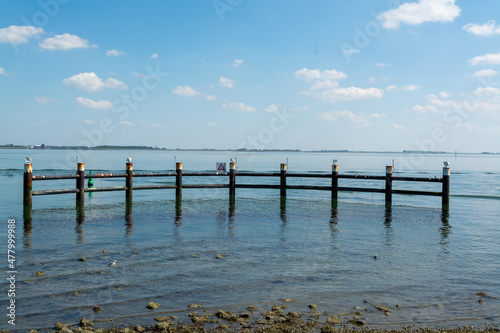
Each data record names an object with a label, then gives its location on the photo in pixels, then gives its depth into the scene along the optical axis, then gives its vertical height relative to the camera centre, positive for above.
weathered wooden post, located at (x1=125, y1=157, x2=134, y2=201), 21.19 -0.97
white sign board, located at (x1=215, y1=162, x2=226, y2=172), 23.81 -0.08
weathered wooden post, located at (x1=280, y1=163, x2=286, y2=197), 22.58 -0.99
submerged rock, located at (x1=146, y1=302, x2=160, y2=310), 6.39 -2.37
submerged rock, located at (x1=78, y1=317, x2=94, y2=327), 5.69 -2.38
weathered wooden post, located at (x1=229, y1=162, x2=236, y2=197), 22.70 -0.79
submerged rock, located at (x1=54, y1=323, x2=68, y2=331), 5.55 -2.37
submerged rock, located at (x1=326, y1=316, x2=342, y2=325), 5.84 -2.38
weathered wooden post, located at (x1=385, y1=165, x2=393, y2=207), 19.94 -1.09
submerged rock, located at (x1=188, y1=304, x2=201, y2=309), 6.45 -2.39
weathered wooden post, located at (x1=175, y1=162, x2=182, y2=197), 22.14 -0.90
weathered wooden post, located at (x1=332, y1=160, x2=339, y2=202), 21.05 -0.73
